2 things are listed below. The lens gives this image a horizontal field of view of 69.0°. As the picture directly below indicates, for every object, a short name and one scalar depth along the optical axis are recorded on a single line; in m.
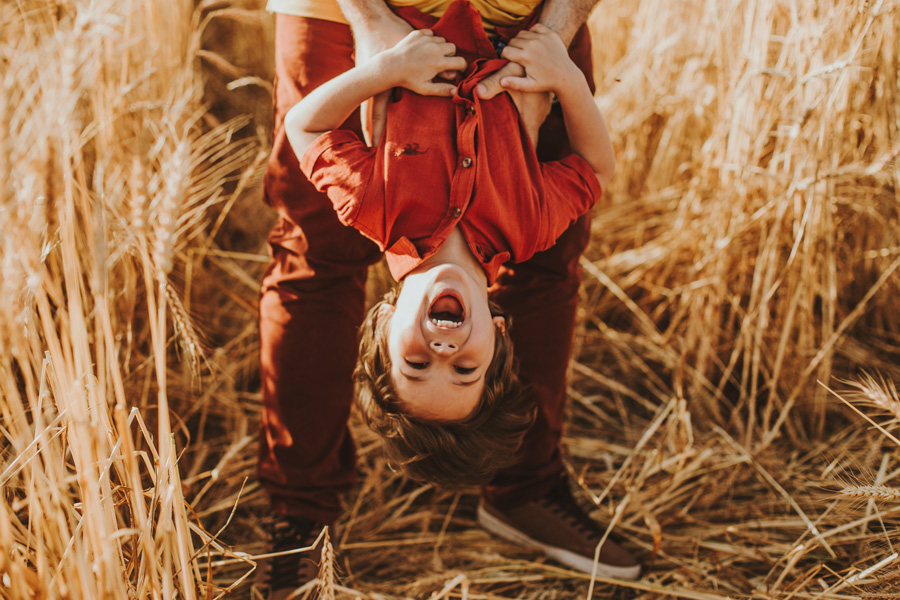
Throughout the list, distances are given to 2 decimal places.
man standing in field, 1.35
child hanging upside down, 1.22
